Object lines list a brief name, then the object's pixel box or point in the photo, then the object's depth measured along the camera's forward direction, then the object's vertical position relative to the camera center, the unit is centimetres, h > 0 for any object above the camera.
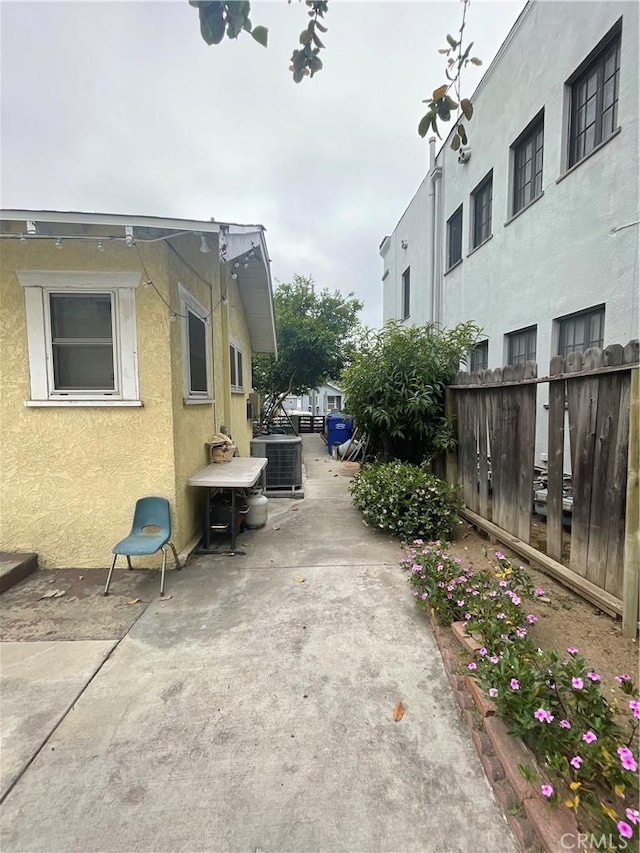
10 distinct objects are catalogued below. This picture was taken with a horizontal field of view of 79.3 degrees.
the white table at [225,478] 410 -81
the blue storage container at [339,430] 1290 -88
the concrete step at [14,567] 348 -150
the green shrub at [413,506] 447 -121
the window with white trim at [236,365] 712 +76
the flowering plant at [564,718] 138 -133
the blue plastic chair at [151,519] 375 -111
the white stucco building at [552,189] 465 +323
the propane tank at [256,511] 511 -142
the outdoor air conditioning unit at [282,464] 708 -110
